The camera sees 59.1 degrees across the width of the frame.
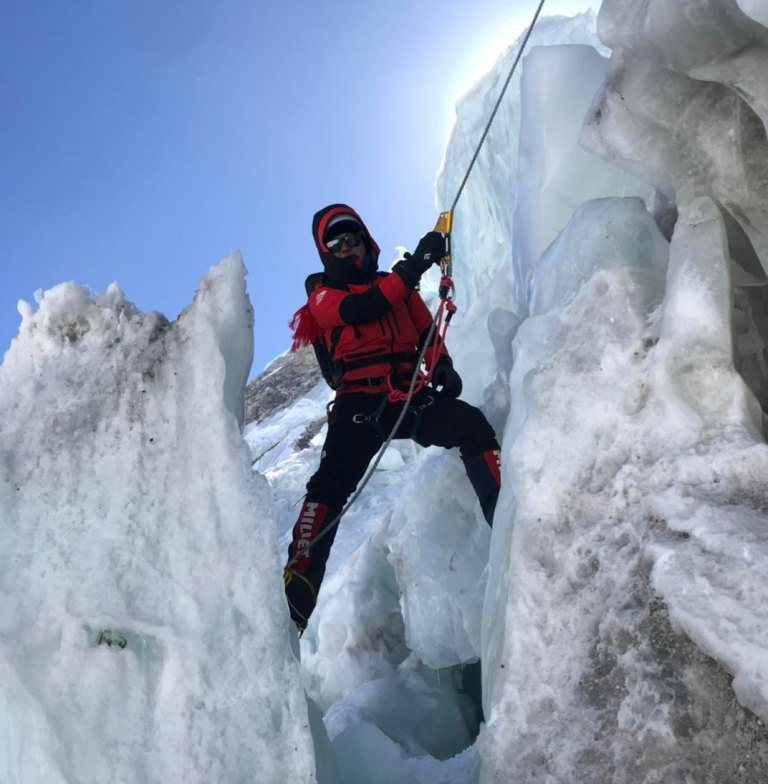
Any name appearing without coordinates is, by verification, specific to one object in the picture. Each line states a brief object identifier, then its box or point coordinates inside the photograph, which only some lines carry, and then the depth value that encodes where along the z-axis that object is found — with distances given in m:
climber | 3.14
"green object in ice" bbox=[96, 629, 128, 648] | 1.85
